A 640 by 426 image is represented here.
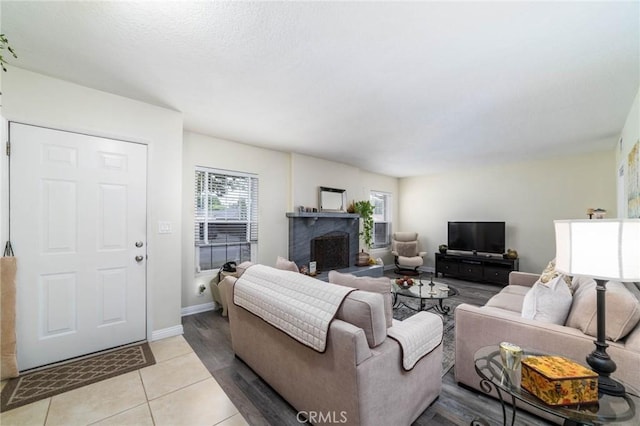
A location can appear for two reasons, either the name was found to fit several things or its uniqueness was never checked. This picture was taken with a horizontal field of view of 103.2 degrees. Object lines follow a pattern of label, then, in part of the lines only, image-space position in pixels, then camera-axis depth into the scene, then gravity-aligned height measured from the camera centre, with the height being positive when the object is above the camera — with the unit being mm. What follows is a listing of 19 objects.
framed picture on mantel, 4945 +300
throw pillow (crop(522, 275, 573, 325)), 1775 -645
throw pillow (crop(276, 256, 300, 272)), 2446 -504
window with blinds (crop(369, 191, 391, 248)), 6609 -111
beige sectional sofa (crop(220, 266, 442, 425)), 1281 -918
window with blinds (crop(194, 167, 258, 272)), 3643 -40
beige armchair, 5844 -950
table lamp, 1049 -191
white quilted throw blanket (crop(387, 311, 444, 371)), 1471 -761
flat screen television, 5156 -486
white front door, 2139 -245
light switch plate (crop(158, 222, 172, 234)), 2771 -146
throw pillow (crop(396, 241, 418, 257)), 6148 -855
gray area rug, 2310 -1341
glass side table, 986 -797
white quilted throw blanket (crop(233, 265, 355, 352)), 1450 -580
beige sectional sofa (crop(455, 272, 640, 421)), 1374 -765
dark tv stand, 4863 -1089
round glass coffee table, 3080 -992
